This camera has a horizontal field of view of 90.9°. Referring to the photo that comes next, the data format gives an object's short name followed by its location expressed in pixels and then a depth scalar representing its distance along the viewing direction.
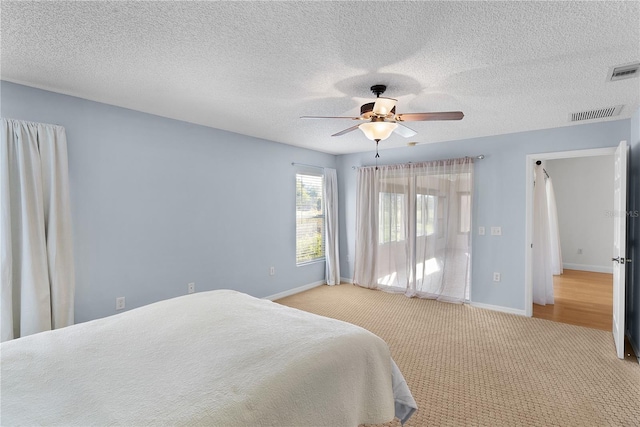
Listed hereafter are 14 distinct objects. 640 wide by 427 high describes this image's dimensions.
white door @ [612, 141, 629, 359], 2.90
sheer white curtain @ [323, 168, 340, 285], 5.58
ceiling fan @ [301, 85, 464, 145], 2.38
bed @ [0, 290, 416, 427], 1.17
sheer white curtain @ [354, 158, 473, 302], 4.58
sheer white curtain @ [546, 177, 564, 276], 6.32
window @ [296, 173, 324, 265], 5.21
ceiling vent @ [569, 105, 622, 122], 3.15
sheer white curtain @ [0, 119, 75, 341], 2.42
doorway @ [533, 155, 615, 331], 6.36
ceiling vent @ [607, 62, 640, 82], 2.21
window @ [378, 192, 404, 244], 5.15
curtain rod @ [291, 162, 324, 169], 5.04
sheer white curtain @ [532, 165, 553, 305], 4.59
